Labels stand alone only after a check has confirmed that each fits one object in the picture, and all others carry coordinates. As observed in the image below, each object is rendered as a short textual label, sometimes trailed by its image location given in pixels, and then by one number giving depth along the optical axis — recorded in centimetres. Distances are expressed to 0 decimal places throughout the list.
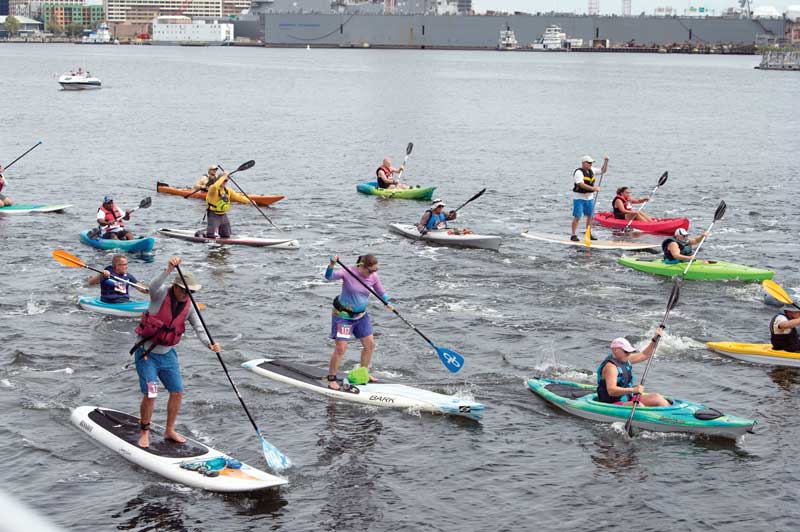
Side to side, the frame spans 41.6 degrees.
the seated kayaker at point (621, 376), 1573
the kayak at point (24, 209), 3338
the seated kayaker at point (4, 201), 3348
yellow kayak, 1950
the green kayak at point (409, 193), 3912
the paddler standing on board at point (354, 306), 1648
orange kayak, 3738
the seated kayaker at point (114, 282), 2067
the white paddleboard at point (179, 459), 1360
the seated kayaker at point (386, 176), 3919
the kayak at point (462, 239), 2984
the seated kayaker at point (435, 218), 3039
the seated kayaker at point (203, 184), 3609
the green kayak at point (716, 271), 2619
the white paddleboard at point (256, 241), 2927
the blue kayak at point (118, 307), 2133
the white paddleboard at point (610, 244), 2978
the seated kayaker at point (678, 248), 2638
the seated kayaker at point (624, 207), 3306
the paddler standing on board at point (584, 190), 2906
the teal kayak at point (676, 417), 1584
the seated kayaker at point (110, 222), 2789
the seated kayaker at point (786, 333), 1947
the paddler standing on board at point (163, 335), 1326
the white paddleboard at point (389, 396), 1670
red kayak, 3262
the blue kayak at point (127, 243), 2734
